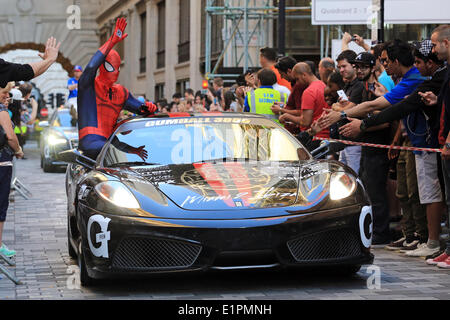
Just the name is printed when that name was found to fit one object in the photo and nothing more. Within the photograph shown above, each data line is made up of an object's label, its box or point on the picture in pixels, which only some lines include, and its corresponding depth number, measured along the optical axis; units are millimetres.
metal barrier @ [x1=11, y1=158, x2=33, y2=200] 15180
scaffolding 25844
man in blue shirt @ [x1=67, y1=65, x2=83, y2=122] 22031
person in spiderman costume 9086
